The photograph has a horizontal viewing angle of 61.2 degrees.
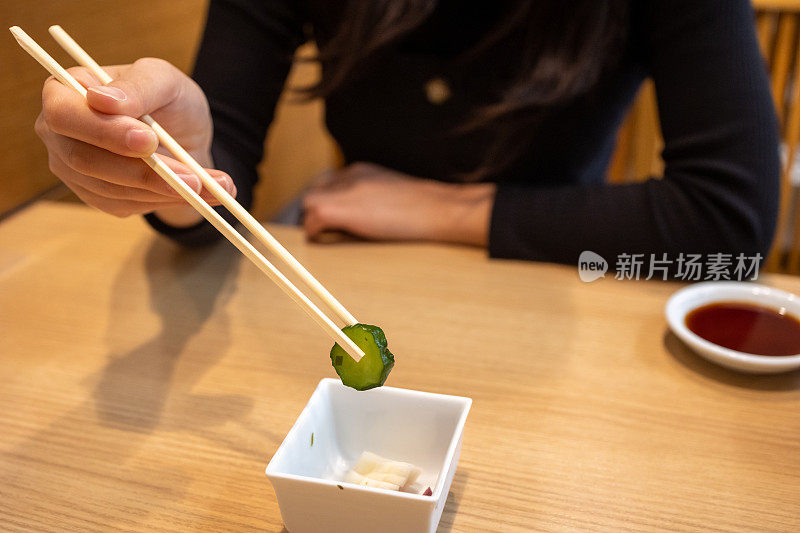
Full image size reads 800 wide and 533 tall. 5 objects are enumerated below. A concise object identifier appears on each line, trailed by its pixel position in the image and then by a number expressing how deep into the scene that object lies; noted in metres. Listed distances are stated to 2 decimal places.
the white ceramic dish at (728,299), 0.74
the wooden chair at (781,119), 1.51
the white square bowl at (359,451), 0.52
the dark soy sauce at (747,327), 0.80
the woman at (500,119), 0.97
